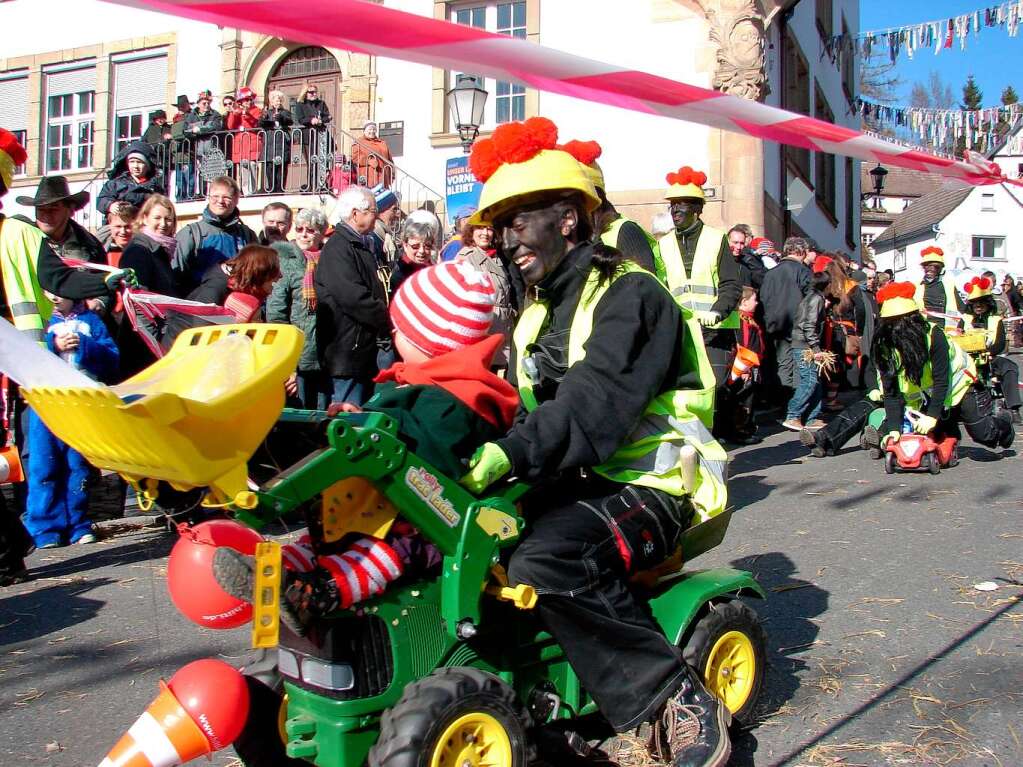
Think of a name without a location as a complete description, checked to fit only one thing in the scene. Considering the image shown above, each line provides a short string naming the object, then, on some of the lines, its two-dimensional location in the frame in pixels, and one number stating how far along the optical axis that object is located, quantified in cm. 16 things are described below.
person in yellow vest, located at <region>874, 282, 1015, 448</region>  838
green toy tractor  245
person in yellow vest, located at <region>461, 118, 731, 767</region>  281
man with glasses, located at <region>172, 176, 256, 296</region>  711
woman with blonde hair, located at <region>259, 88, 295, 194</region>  1627
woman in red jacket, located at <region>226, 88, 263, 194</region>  1644
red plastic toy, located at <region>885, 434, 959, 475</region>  823
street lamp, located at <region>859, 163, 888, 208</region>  2228
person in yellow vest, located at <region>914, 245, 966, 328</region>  1180
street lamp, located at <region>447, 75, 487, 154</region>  1180
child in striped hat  251
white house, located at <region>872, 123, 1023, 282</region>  5506
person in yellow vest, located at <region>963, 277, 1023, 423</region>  1055
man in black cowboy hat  502
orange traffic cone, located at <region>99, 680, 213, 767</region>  238
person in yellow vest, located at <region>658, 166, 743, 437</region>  764
